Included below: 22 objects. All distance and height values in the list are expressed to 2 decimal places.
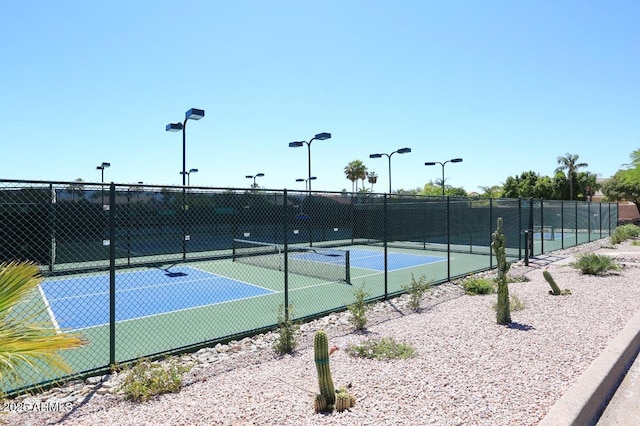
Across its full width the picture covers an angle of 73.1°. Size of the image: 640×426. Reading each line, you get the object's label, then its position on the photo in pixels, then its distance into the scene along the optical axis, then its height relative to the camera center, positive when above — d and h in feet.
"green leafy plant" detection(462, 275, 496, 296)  32.58 -6.22
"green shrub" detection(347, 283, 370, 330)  23.00 -5.74
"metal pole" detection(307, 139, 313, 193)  69.10 +8.87
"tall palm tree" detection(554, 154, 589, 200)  193.36 +18.08
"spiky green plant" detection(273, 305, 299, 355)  19.70 -6.17
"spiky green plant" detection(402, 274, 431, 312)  27.73 -5.75
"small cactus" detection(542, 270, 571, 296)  30.22 -6.02
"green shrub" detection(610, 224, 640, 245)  74.23 -5.40
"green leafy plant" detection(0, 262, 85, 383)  7.61 -2.39
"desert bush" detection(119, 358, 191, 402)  14.67 -6.11
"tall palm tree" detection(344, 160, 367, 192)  229.25 +19.27
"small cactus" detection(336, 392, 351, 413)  13.05 -5.95
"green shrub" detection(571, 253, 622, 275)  39.27 -5.50
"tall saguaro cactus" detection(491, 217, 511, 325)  22.84 -4.96
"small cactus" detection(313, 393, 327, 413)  13.09 -6.01
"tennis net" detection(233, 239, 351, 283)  42.60 -6.57
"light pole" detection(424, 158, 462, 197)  91.76 +9.73
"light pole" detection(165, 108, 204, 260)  45.77 +8.54
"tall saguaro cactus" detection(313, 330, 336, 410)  13.20 -5.04
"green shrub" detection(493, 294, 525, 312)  26.12 -6.16
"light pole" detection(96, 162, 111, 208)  78.84 +7.62
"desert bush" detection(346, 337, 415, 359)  18.07 -6.16
